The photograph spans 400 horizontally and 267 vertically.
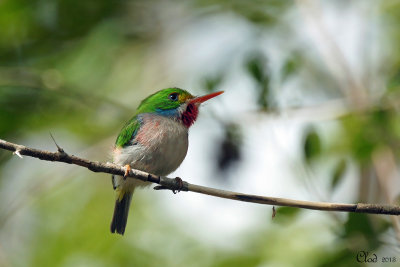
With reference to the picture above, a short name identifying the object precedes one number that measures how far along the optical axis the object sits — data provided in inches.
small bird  301.7
